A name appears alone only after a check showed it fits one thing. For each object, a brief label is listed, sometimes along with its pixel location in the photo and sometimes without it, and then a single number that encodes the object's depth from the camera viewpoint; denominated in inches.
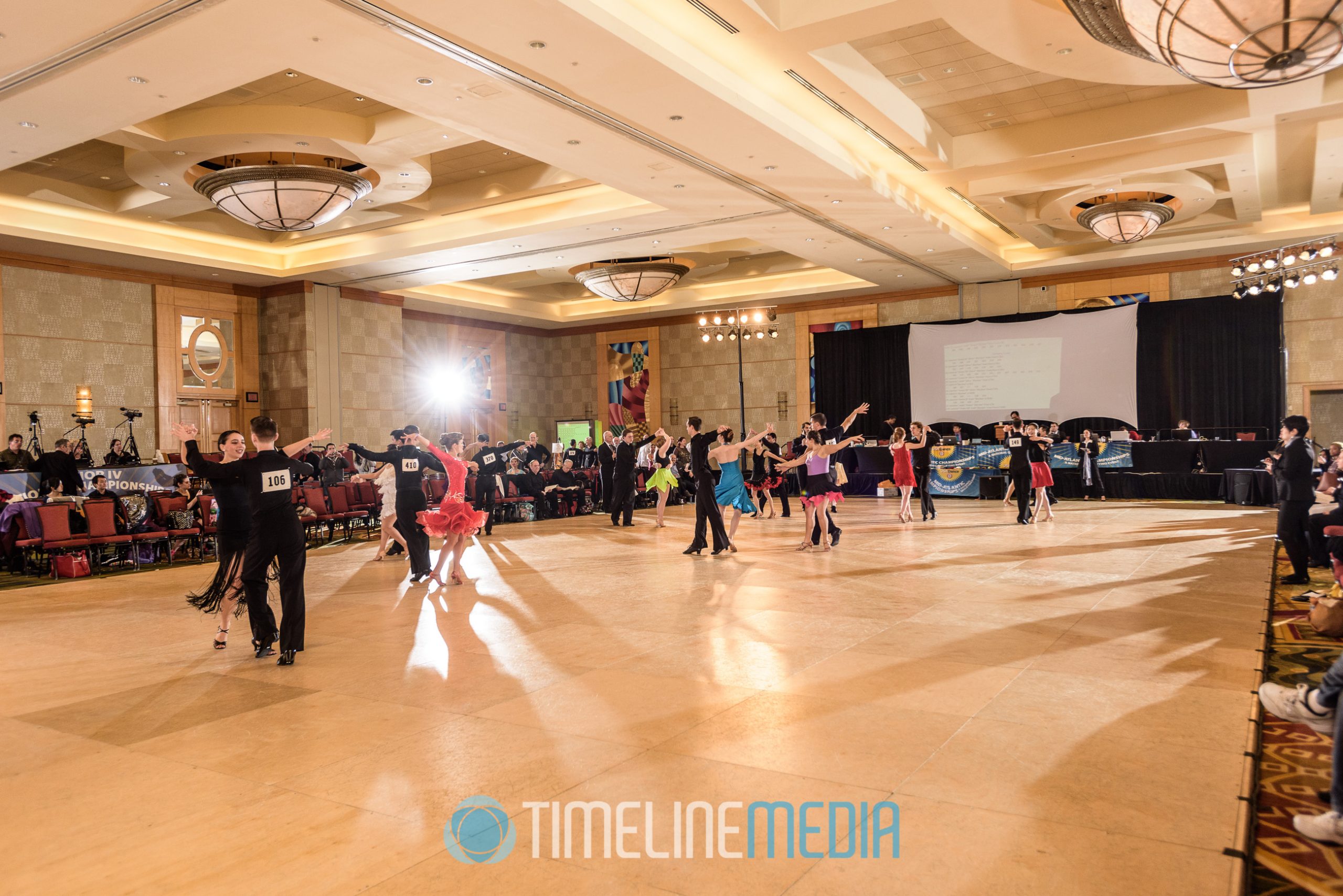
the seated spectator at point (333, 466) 563.5
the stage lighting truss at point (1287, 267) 470.6
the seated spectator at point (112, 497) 409.4
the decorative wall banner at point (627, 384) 921.5
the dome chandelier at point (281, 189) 415.8
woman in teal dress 384.8
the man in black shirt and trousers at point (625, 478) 544.4
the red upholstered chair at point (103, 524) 388.8
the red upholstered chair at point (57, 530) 378.9
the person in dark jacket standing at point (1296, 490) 286.4
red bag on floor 394.3
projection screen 685.3
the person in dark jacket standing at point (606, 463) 609.6
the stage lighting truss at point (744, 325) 800.9
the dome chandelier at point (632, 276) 642.8
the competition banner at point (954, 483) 714.8
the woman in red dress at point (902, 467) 510.9
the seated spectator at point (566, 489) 628.7
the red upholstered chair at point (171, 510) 418.0
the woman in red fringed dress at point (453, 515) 314.3
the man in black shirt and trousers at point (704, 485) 380.8
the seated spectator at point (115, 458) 543.5
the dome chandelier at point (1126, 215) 515.2
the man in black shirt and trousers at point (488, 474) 515.5
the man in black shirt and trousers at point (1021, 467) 495.2
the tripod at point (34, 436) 542.2
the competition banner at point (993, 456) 685.9
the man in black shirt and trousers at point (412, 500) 339.0
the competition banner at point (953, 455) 709.9
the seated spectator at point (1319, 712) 116.0
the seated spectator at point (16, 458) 486.9
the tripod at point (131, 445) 562.3
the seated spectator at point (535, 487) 609.0
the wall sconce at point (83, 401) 577.9
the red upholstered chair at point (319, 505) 478.3
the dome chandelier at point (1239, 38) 180.4
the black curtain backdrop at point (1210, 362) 632.4
